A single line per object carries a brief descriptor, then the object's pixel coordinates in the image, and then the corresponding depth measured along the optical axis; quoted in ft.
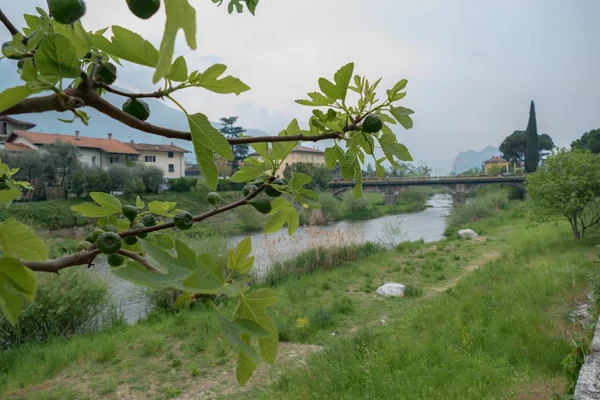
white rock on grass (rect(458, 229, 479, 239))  56.17
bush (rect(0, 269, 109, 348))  23.90
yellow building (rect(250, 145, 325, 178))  125.90
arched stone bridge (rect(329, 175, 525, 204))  113.39
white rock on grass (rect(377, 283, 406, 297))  29.27
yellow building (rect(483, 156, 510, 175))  189.57
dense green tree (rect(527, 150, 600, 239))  37.04
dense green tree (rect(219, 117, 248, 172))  173.06
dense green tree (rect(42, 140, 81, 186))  74.38
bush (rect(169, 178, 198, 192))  89.97
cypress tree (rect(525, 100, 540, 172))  121.80
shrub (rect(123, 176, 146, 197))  78.30
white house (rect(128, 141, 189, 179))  115.38
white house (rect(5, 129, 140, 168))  87.92
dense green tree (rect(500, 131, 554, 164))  161.48
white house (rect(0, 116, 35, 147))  86.70
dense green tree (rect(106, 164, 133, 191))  82.84
